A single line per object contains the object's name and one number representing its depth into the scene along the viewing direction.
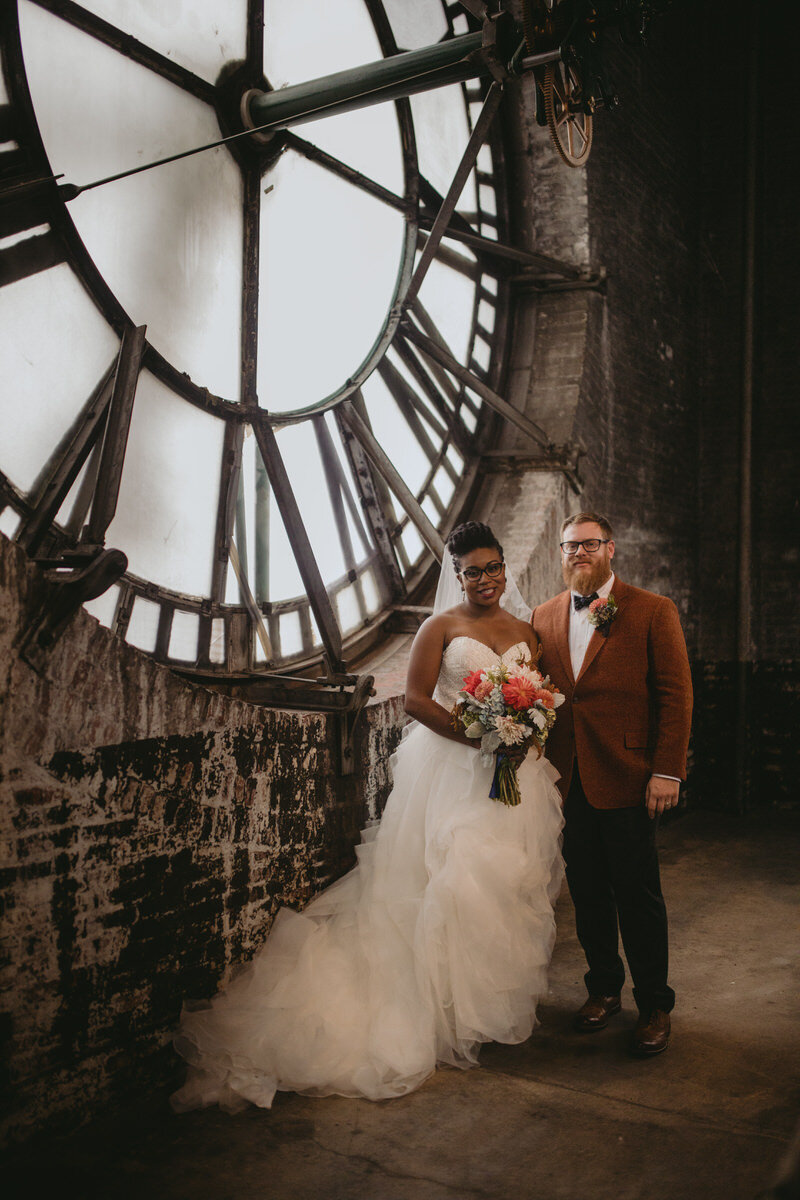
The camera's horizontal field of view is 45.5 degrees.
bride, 2.93
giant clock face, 3.29
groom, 3.16
